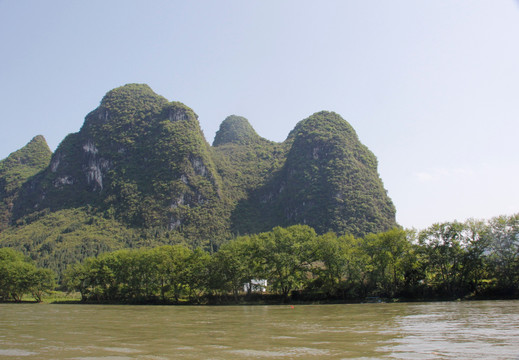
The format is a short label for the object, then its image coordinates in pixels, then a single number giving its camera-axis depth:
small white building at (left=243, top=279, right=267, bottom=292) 65.75
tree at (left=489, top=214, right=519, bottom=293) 52.41
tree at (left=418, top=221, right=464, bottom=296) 56.78
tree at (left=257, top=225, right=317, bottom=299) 60.66
